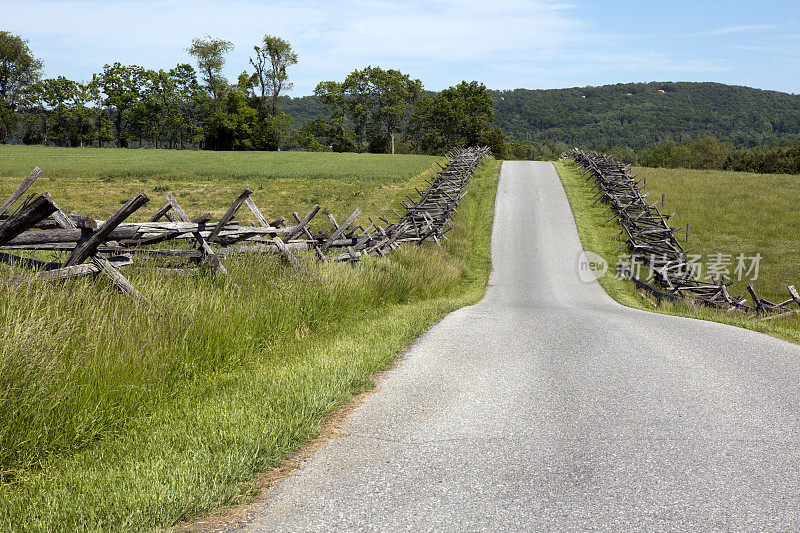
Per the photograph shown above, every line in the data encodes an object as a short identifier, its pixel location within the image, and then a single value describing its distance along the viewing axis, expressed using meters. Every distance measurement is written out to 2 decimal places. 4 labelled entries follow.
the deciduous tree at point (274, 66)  89.94
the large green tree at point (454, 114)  89.88
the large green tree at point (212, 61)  94.69
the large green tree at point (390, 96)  95.69
